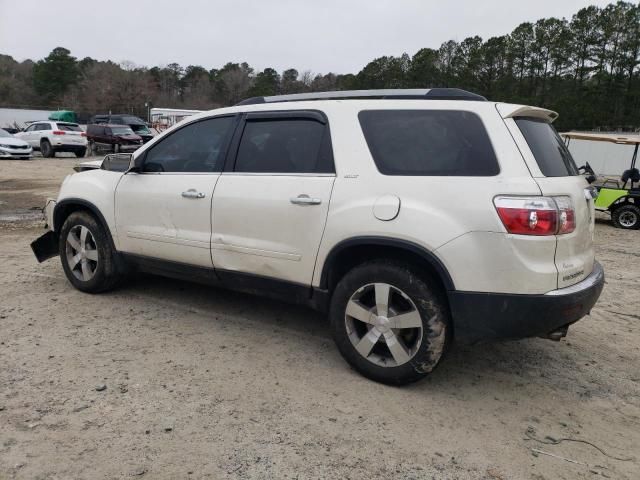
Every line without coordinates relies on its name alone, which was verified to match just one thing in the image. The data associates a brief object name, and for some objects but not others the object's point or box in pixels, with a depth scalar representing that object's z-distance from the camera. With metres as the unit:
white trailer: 34.38
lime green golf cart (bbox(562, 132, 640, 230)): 11.68
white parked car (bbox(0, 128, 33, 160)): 21.66
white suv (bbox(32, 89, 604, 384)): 2.94
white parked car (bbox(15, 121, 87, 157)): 24.33
